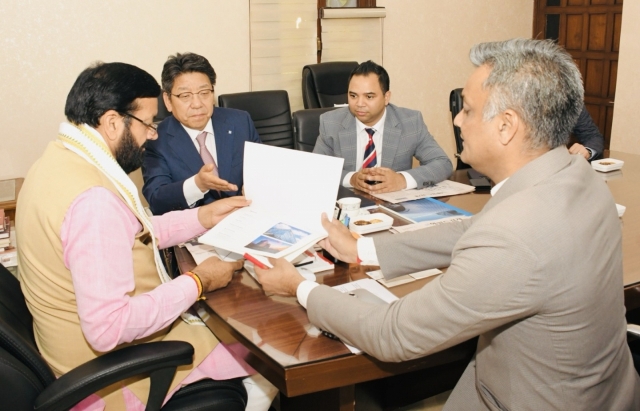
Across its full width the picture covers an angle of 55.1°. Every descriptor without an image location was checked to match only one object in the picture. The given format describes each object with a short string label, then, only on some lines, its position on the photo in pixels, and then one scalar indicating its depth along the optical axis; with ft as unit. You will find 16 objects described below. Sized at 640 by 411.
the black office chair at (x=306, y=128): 10.78
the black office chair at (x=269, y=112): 12.44
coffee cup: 7.32
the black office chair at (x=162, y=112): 11.69
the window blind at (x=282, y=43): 15.37
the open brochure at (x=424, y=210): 7.38
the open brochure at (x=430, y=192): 8.21
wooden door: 16.93
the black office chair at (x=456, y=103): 12.44
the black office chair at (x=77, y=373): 4.55
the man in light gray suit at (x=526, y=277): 3.89
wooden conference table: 4.46
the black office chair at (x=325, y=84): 14.82
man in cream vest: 4.78
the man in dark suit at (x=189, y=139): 8.68
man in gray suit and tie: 9.84
